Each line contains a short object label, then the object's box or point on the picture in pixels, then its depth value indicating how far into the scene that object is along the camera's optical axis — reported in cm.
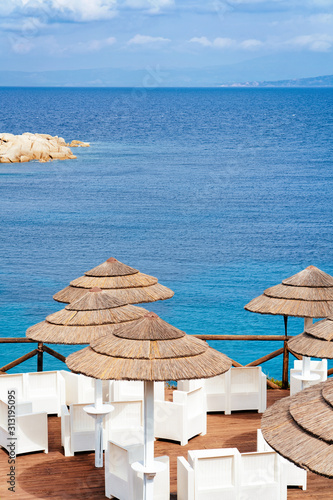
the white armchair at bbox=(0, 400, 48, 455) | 1610
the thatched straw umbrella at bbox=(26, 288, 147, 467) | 1560
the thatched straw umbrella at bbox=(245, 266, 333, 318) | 1802
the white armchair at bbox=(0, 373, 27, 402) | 1867
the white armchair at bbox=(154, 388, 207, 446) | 1687
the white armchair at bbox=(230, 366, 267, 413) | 1919
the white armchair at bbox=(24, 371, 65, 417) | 1879
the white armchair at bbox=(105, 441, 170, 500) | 1351
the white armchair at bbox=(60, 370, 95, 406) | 1902
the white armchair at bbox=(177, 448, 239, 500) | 1330
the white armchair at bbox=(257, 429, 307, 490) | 1430
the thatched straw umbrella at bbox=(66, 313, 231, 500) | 1191
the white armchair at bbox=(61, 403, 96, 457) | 1626
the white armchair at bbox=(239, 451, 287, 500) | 1360
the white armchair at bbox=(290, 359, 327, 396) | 1898
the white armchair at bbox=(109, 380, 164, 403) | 1826
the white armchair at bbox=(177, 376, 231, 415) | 1908
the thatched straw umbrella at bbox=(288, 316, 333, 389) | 1452
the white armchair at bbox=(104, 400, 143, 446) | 1642
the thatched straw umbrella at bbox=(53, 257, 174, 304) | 1869
